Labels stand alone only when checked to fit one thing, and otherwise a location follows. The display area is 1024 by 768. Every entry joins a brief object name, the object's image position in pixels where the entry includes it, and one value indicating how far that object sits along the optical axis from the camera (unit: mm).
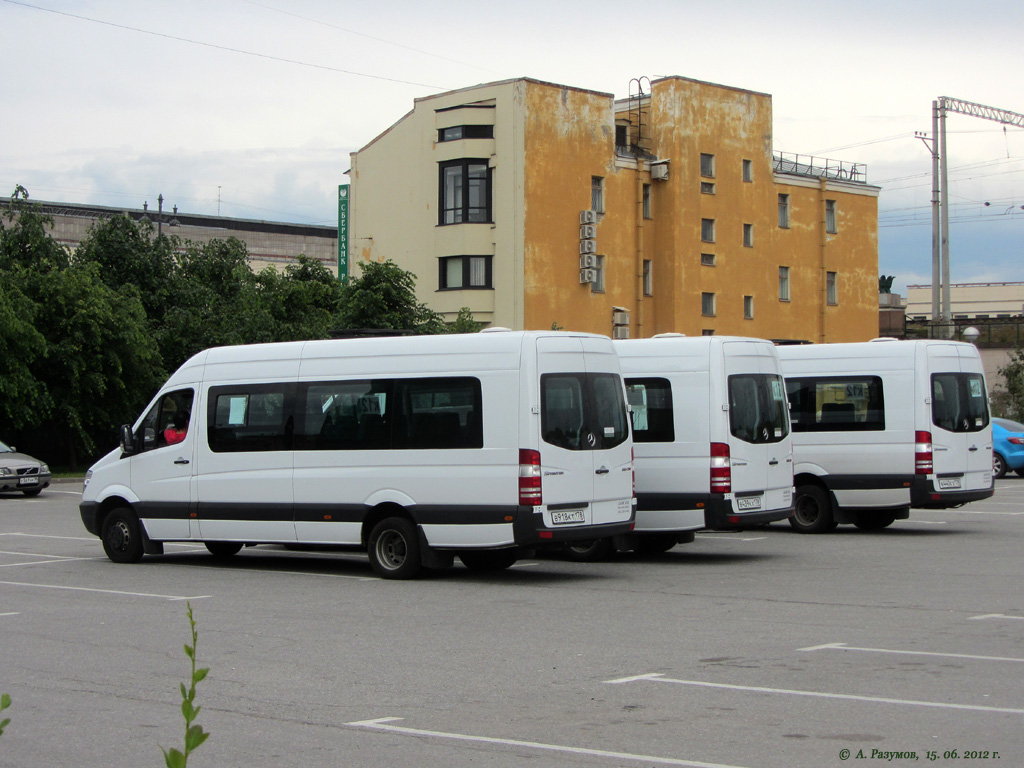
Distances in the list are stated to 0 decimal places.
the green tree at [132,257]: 46625
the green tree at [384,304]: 43312
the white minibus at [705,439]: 15836
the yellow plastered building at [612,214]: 48719
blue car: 34812
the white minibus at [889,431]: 18922
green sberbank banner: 55688
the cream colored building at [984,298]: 132750
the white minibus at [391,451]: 13336
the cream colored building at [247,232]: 80312
